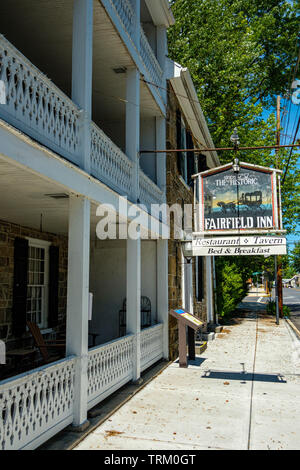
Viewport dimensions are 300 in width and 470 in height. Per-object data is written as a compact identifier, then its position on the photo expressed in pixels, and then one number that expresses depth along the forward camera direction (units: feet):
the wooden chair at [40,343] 22.76
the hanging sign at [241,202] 28.14
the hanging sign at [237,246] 26.27
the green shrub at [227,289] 61.26
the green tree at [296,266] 322.88
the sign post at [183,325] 28.58
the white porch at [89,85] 15.02
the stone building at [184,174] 34.37
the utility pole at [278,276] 66.16
